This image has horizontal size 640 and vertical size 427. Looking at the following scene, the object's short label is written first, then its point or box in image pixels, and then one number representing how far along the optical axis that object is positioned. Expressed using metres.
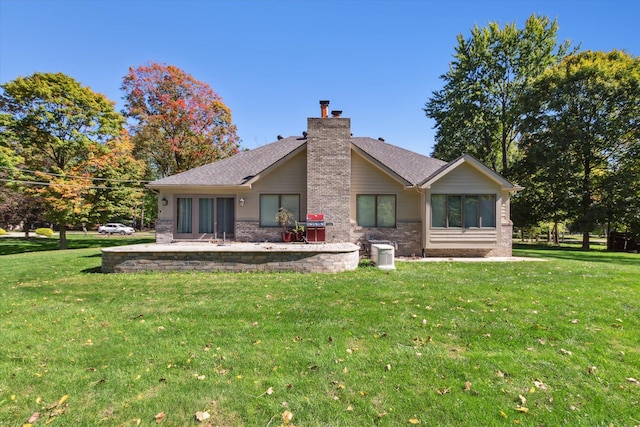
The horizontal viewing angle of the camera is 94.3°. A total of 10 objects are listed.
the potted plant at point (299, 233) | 12.80
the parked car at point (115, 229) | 42.22
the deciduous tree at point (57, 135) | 18.42
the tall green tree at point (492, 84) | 24.67
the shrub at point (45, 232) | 35.38
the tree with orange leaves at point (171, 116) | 23.92
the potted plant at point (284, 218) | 13.18
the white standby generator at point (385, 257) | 9.96
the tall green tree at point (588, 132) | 20.05
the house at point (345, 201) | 12.79
